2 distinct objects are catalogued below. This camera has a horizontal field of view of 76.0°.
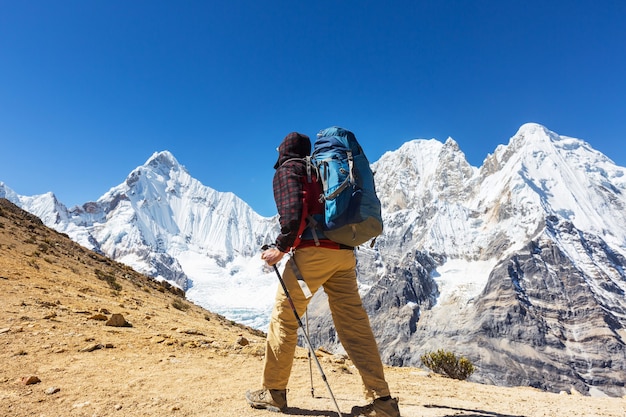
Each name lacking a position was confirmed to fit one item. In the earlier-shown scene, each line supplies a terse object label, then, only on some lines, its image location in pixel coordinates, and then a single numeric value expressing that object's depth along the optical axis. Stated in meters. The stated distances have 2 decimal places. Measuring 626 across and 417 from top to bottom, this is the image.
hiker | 3.69
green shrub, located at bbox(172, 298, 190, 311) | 14.29
